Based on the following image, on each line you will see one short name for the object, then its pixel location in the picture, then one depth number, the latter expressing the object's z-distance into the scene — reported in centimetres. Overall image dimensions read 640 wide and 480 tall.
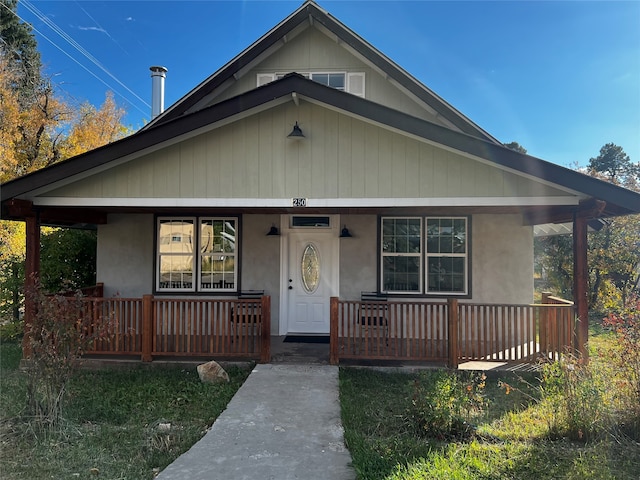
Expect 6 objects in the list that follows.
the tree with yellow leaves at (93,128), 1819
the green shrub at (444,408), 416
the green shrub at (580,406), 403
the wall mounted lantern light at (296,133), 593
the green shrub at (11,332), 895
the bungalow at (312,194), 585
